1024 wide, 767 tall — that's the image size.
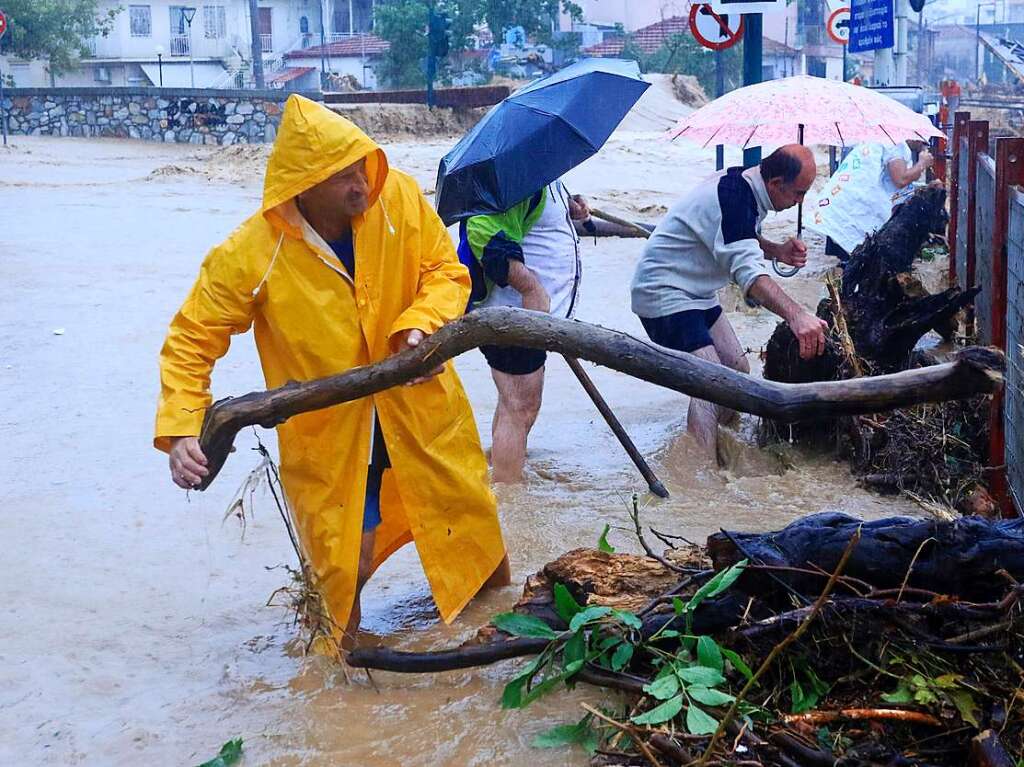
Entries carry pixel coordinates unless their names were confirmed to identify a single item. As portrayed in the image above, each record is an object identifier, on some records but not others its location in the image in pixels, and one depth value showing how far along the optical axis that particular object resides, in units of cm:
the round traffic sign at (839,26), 1536
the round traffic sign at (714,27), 893
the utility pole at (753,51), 900
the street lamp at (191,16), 5184
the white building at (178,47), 5472
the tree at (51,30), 4291
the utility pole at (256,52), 4306
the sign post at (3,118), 3175
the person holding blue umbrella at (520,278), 559
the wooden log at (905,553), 315
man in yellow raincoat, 365
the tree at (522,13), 4050
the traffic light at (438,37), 2705
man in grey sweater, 568
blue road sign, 1168
